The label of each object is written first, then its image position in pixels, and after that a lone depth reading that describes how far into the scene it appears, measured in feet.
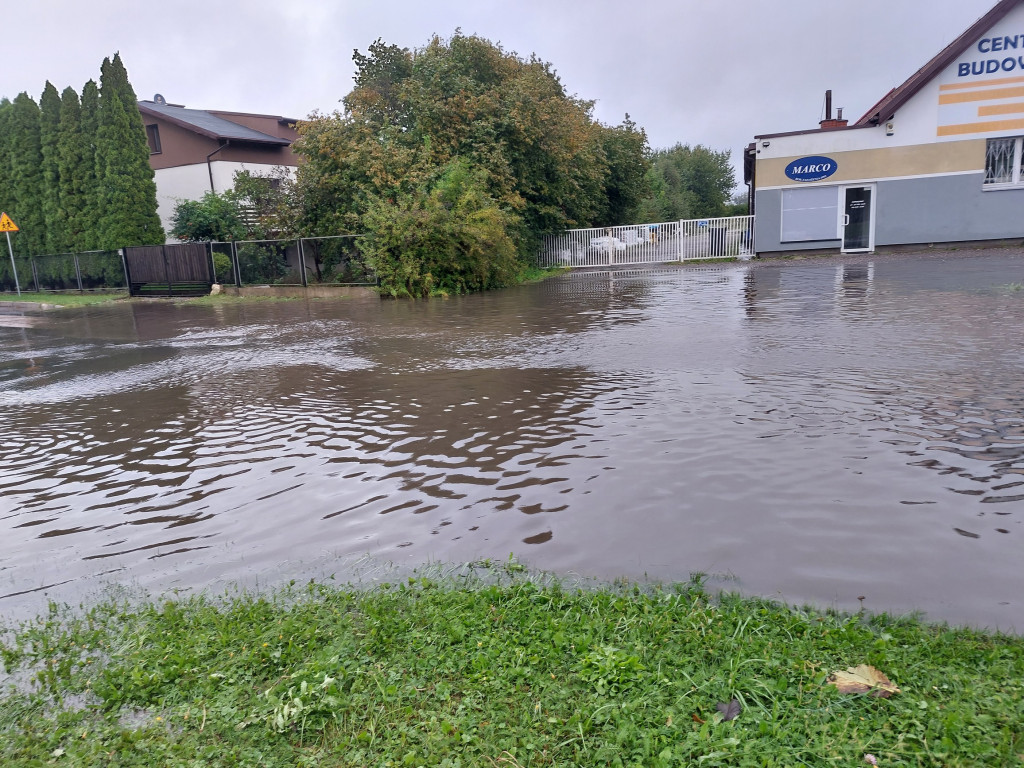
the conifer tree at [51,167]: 100.53
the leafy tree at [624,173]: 136.15
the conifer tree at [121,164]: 95.35
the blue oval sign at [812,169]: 89.92
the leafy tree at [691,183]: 216.54
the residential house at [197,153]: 112.57
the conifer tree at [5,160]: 105.91
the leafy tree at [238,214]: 91.61
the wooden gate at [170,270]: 85.61
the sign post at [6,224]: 88.07
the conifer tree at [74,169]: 99.14
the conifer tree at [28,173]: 103.55
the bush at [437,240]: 69.46
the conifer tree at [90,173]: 97.86
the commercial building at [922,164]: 83.71
